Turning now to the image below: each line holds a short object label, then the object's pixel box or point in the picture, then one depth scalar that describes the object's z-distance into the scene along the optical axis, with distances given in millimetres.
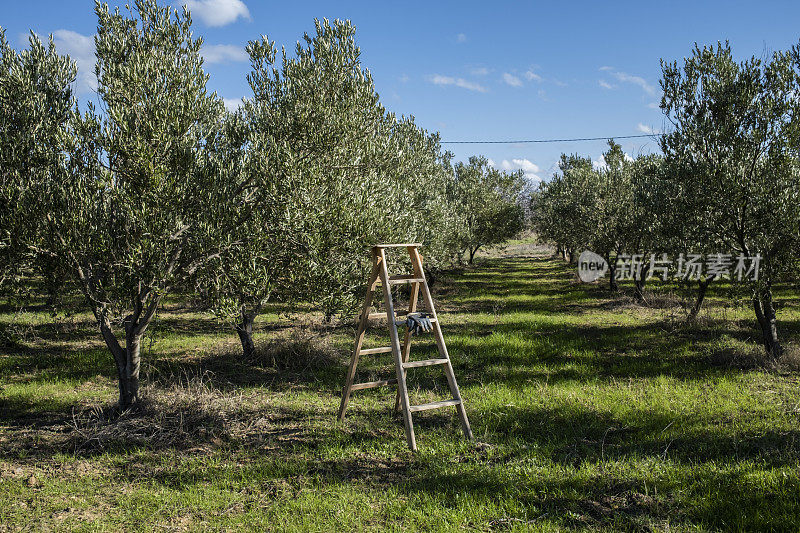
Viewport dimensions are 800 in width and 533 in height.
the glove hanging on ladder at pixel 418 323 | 7551
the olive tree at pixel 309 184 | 8289
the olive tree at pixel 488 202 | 34422
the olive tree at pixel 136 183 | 7059
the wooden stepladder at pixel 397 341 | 7301
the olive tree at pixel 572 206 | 25312
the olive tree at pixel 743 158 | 11602
